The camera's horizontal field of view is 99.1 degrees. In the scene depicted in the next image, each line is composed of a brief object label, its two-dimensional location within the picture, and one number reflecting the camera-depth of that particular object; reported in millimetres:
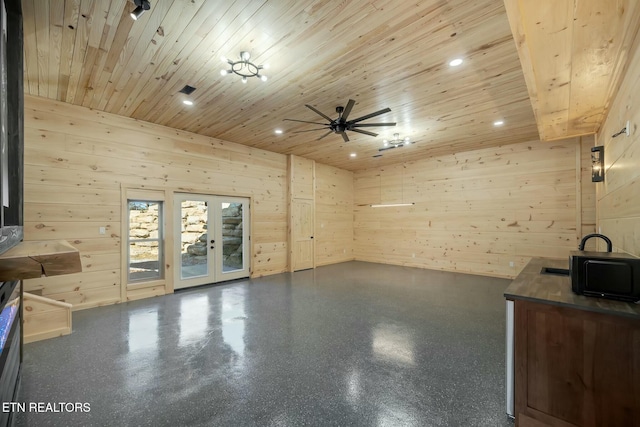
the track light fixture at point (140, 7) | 2059
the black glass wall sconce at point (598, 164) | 3547
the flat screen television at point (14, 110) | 1854
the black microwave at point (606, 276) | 1473
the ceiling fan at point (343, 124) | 3825
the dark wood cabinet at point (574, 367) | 1367
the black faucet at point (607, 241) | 2156
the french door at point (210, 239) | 5492
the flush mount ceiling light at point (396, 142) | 5784
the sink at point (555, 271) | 2569
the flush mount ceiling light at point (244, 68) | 2968
